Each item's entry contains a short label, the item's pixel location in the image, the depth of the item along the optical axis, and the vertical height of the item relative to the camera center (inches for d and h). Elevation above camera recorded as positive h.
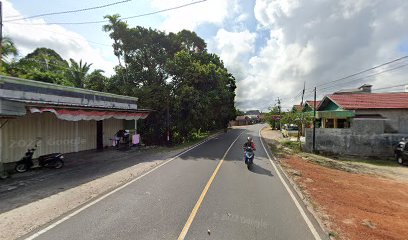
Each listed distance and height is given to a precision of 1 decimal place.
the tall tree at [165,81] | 1026.1 +186.4
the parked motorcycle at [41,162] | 490.2 -81.5
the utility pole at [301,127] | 1191.1 -30.0
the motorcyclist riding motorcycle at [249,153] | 543.5 -69.1
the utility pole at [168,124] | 961.9 -12.2
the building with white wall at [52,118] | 498.6 +6.4
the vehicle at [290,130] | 1549.3 -65.0
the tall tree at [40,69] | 1077.8 +243.2
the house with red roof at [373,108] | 902.4 +46.2
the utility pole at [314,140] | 905.5 -68.7
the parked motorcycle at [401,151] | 753.2 -93.3
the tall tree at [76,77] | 1300.4 +226.3
